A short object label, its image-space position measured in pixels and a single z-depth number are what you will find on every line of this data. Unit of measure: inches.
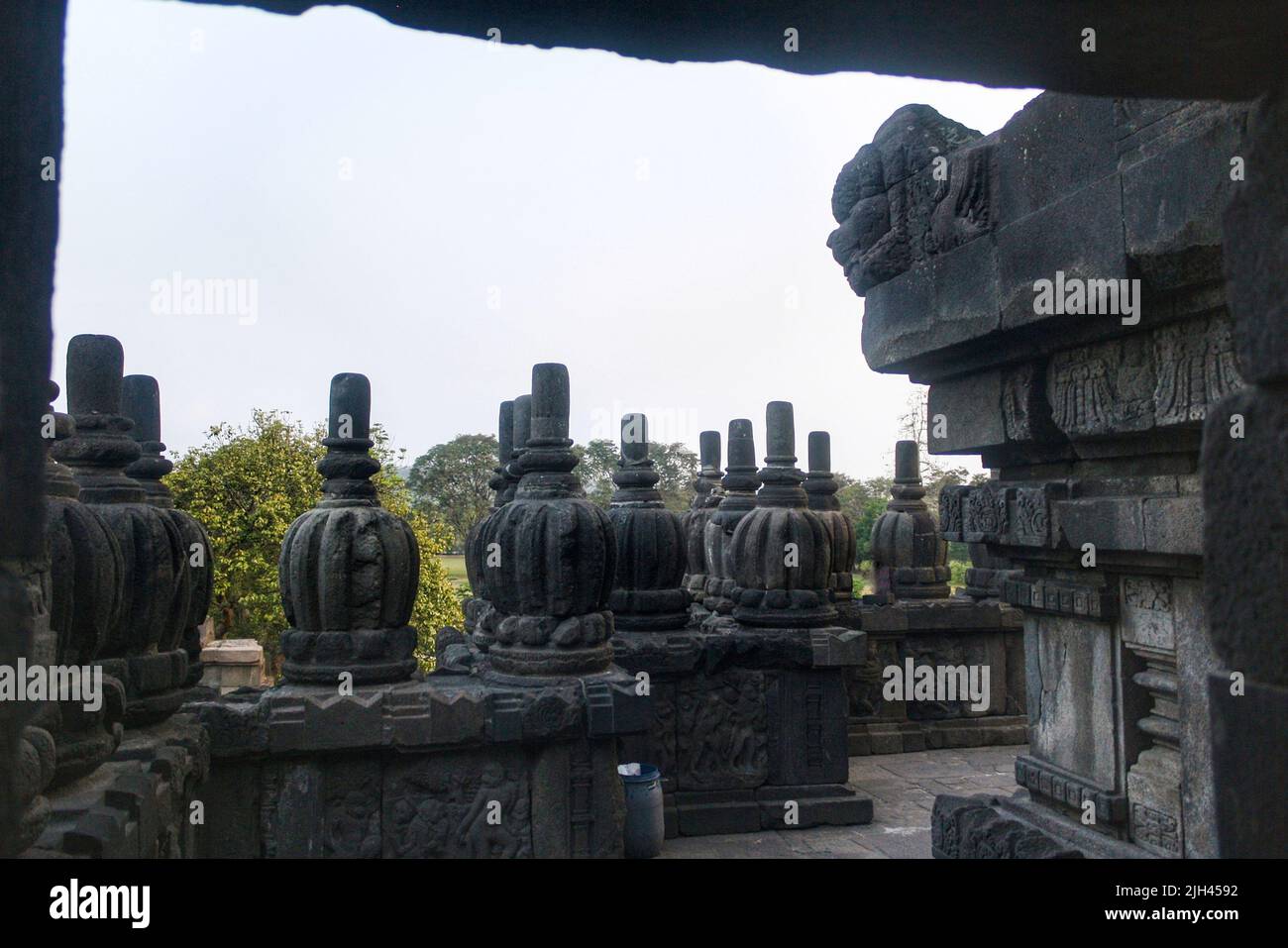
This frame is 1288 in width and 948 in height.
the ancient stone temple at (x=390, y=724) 164.6
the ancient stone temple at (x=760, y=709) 248.5
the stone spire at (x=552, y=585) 184.9
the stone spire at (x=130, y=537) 146.7
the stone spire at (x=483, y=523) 260.2
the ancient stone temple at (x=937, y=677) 338.3
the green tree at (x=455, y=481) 1018.7
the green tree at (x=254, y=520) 626.8
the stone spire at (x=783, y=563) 257.9
